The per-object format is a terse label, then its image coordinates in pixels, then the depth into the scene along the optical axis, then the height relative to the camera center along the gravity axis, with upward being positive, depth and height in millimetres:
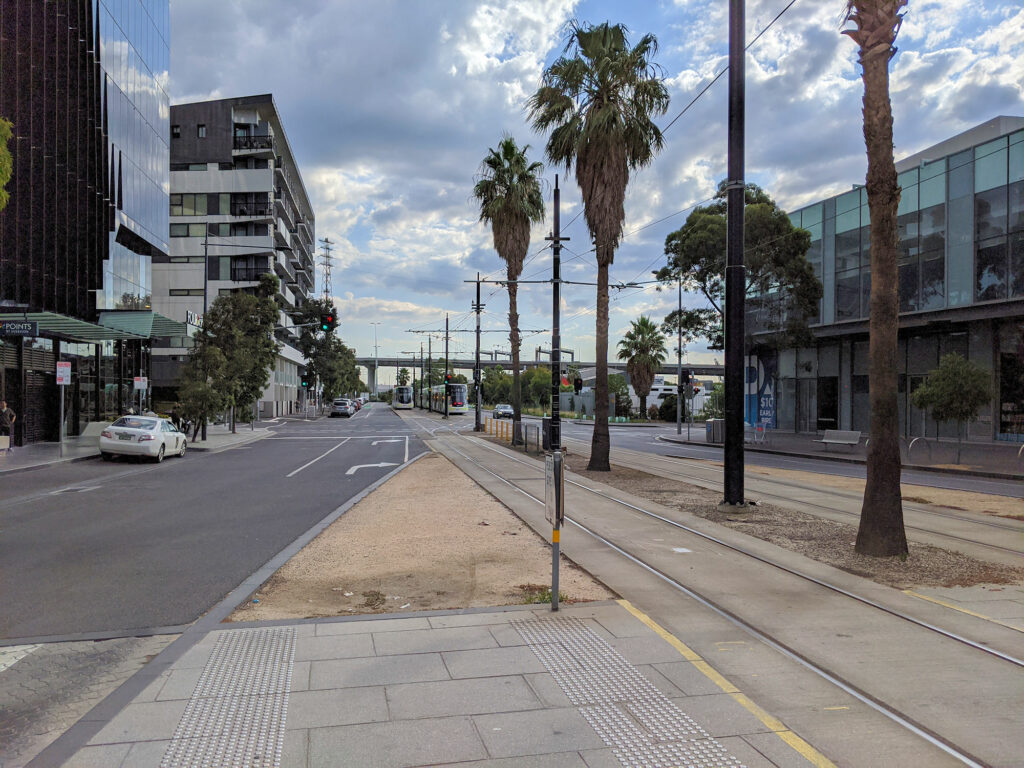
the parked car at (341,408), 71625 -1866
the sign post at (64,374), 23766 +427
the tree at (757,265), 33500 +5980
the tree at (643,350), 62156 +3522
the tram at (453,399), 71250 -912
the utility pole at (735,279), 12133 +1871
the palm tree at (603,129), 18578 +6793
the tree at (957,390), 23609 +100
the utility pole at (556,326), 19969 +1802
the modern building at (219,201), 63969 +16705
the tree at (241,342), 32344 +2146
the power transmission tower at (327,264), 130000 +22399
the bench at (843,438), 28188 -1762
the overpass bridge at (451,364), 150962 +6214
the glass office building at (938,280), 29125 +5000
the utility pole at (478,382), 42575 +492
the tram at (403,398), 99412 -1238
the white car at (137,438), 22109 -1545
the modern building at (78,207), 25766 +7289
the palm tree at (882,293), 8586 +1177
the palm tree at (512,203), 31047 +7975
